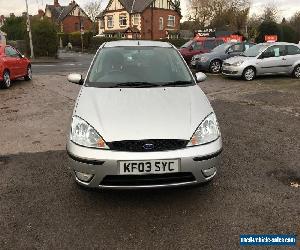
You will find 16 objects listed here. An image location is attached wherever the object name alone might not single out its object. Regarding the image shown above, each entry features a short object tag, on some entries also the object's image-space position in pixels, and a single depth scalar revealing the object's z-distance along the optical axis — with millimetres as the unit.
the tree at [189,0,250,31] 39166
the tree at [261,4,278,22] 42311
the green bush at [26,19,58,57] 20826
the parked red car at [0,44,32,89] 8450
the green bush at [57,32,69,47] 39514
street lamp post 19623
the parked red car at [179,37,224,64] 13470
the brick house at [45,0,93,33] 52955
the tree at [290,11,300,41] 31579
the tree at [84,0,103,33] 57661
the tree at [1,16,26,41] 31738
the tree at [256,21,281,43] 28962
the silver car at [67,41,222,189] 2429
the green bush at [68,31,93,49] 32839
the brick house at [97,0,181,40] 39320
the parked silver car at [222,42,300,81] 10087
